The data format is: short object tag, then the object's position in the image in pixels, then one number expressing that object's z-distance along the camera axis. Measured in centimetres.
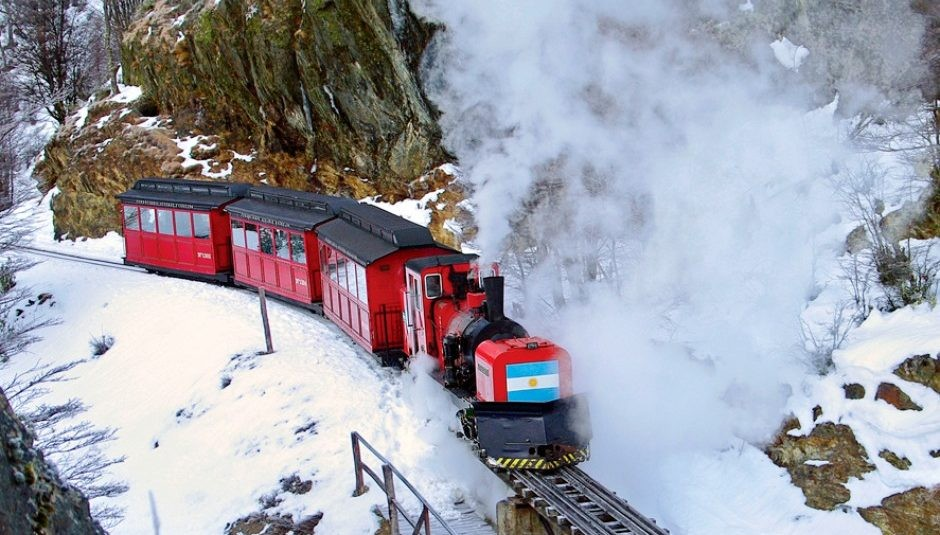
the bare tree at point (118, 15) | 4378
